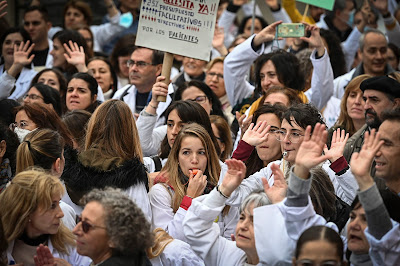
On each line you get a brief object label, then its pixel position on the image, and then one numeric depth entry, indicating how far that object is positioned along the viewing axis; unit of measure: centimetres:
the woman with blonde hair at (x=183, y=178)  1083
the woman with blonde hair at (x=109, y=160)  1087
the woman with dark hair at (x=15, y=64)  1725
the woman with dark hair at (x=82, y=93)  1596
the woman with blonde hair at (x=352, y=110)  1370
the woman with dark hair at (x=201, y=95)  1553
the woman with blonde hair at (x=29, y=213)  920
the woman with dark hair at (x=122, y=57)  1962
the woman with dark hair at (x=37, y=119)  1325
